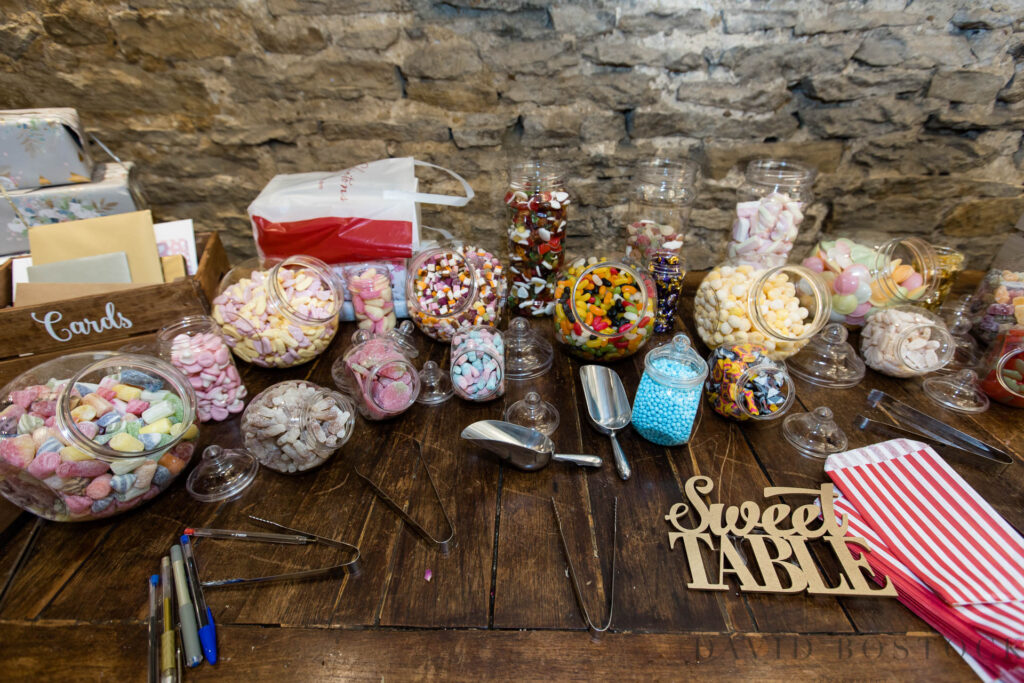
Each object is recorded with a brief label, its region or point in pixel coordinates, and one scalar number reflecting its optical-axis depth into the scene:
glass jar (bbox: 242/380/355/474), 0.97
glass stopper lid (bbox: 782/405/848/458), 1.07
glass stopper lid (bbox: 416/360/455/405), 1.23
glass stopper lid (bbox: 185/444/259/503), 0.98
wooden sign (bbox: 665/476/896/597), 0.80
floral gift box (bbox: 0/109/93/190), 1.26
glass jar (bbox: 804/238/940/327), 1.41
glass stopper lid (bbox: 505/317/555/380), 1.32
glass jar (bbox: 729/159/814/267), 1.39
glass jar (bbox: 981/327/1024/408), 1.20
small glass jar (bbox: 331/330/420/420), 1.11
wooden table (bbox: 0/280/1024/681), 0.73
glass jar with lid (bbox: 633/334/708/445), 1.03
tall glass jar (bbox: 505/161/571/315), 1.40
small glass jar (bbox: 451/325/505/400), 1.16
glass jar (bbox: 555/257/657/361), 1.27
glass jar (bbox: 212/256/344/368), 1.25
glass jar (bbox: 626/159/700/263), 1.43
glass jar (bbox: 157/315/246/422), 1.12
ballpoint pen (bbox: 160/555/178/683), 0.71
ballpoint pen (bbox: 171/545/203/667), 0.72
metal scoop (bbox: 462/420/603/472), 1.00
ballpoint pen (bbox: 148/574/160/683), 0.71
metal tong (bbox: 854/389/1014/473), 1.04
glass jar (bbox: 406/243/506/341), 1.34
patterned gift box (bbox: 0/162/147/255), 1.31
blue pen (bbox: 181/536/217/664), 0.73
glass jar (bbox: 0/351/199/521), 0.83
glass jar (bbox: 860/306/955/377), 1.27
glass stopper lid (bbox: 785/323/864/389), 1.31
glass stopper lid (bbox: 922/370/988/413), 1.23
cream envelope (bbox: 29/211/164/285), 1.28
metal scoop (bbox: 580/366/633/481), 1.05
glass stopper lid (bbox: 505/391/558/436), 1.12
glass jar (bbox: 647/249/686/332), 1.42
